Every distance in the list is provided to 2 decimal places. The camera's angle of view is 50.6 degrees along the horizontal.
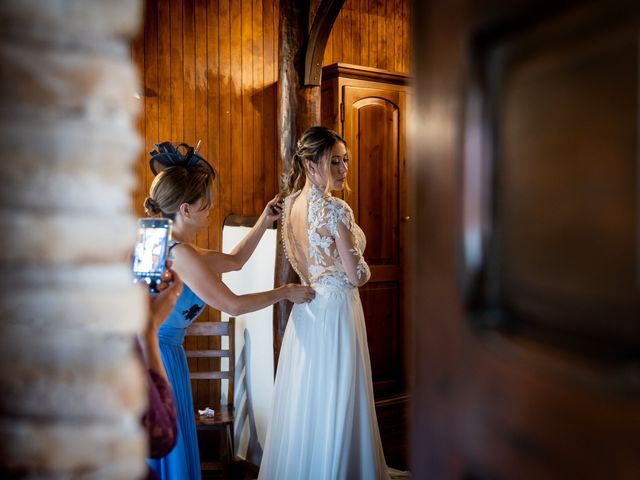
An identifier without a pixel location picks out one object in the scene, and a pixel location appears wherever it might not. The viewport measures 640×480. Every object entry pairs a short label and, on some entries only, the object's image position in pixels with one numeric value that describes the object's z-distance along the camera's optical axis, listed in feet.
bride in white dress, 10.64
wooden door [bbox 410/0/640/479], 1.53
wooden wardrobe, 15.67
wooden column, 13.73
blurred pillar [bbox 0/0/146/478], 2.31
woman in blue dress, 8.35
